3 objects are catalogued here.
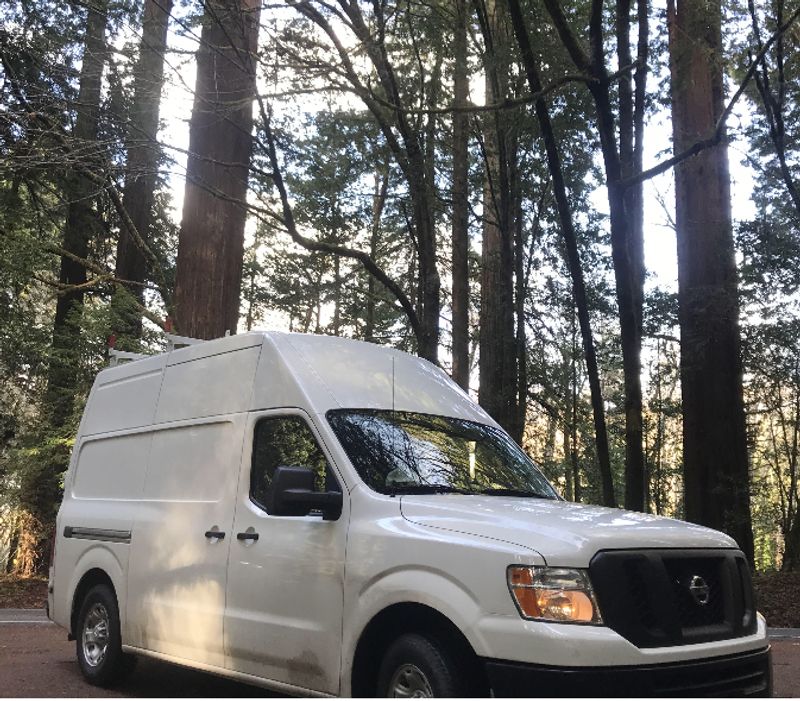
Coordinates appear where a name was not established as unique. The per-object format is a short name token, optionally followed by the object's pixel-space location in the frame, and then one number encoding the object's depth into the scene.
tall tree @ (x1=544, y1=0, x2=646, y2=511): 9.37
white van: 3.70
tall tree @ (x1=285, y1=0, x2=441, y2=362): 10.93
